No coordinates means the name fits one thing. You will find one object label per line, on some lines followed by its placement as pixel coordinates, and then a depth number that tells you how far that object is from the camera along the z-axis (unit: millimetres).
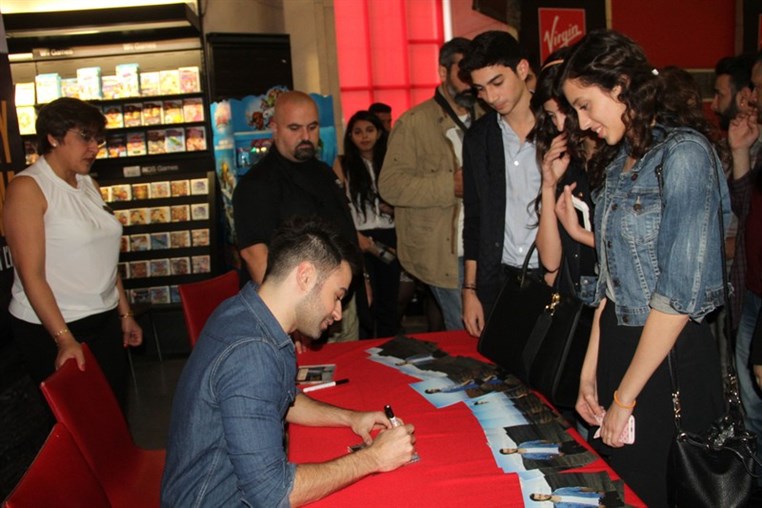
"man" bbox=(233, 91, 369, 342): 2816
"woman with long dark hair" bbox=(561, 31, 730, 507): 1485
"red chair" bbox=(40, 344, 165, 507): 1858
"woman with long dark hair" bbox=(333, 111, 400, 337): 4434
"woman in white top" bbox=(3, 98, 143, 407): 2369
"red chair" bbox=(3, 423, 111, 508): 1280
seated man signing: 1322
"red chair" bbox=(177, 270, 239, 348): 2805
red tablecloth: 1381
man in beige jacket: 3129
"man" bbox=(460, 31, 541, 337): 2445
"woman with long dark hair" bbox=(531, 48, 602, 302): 2082
